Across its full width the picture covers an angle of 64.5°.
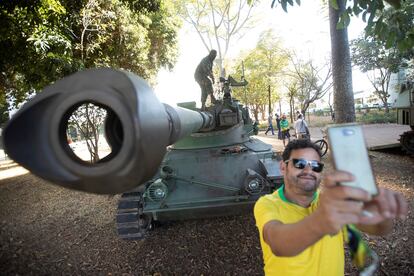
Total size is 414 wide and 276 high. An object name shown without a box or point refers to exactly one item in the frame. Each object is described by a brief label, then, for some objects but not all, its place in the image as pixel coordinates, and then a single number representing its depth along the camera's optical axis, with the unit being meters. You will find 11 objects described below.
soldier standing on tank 6.31
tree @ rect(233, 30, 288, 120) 26.61
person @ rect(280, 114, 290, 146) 15.90
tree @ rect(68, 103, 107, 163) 11.33
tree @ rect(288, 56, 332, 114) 25.47
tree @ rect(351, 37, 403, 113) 25.02
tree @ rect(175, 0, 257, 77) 22.55
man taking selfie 1.19
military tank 0.82
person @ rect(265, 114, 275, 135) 24.12
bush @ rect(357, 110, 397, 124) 25.50
